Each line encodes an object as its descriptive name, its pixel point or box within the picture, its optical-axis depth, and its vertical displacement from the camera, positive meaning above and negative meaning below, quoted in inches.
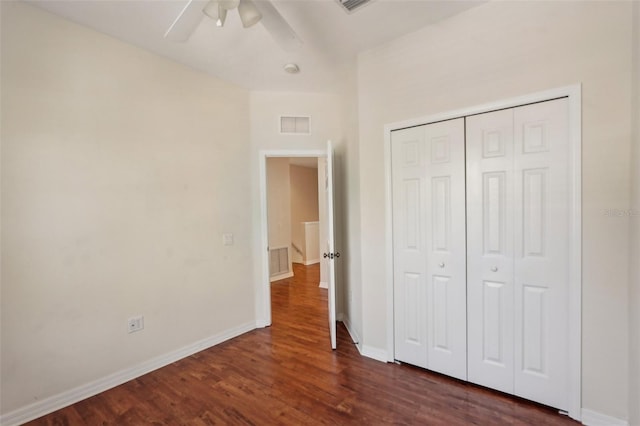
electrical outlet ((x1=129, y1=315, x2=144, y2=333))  95.0 -38.4
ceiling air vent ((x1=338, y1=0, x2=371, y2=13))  76.1 +54.4
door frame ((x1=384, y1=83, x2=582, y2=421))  68.5 -8.3
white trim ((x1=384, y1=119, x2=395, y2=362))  97.3 -10.8
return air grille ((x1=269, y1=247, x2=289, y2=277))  217.0 -41.7
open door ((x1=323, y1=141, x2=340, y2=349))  108.2 -18.1
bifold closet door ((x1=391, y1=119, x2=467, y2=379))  86.4 -13.2
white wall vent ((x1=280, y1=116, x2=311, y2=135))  135.1 +38.8
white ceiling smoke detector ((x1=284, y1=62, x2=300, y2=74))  109.9 +54.2
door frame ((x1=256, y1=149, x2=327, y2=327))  133.3 -16.7
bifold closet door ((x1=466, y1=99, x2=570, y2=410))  72.3 -12.7
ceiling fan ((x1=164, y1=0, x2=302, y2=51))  61.2 +42.8
